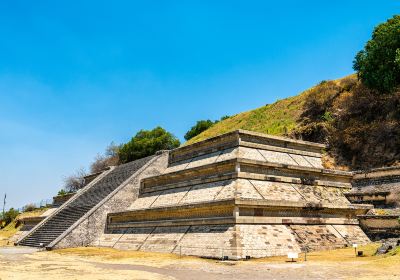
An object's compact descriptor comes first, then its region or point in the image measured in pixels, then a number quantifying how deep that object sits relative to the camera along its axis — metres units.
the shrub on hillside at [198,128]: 62.62
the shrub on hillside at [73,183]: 60.15
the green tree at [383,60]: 30.92
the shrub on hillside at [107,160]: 57.70
